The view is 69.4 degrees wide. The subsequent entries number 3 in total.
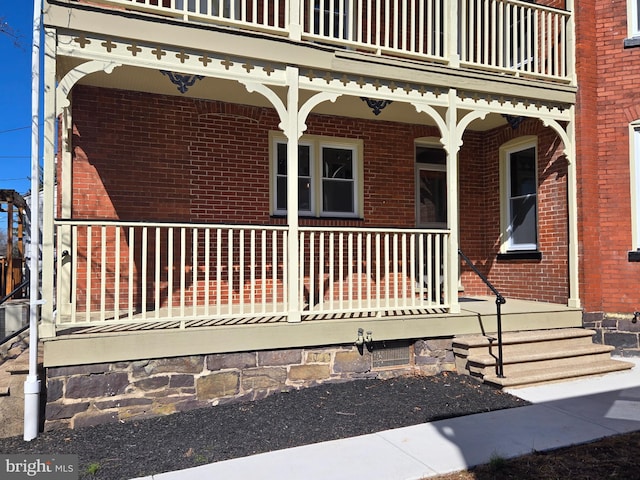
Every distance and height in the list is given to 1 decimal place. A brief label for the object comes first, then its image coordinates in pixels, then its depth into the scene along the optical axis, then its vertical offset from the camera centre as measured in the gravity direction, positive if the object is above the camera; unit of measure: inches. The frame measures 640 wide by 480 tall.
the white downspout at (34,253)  165.8 +0.4
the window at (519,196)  310.3 +37.4
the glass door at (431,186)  338.0 +47.6
